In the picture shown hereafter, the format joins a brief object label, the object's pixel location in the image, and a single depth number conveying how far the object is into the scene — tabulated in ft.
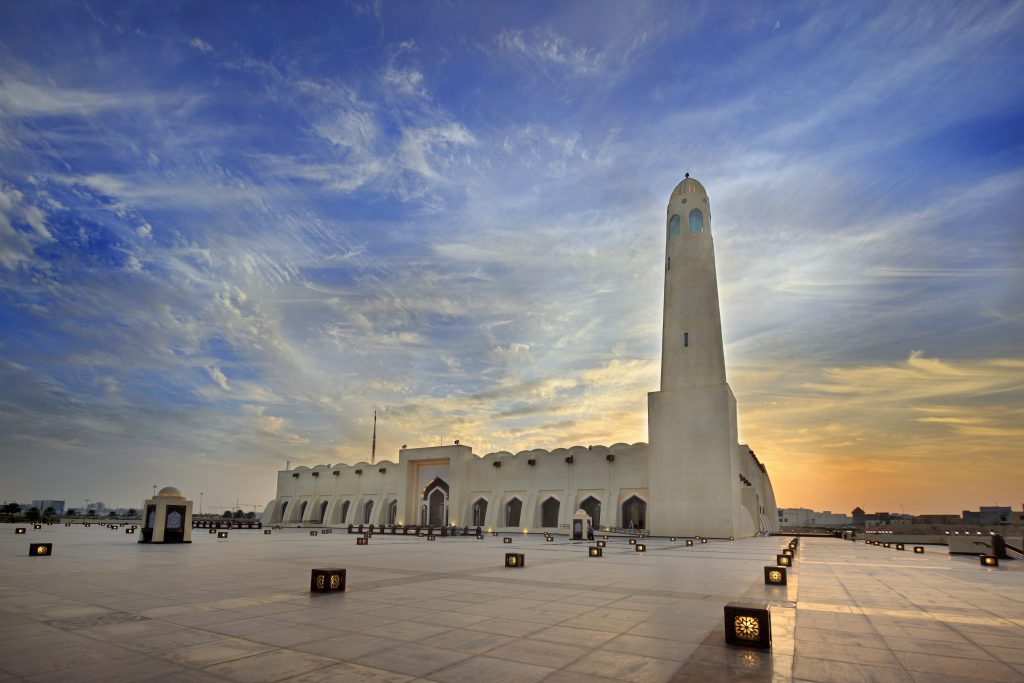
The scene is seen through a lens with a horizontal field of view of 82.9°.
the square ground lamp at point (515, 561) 49.88
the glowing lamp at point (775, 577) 40.16
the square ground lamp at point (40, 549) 51.87
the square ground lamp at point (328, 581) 31.65
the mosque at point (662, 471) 134.41
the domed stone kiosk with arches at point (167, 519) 73.87
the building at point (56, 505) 582.02
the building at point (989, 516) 292.40
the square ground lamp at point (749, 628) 20.29
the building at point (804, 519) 525.34
